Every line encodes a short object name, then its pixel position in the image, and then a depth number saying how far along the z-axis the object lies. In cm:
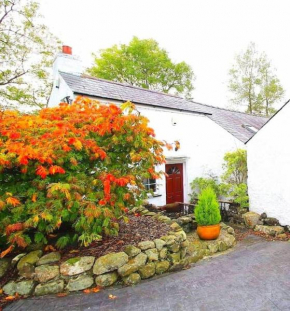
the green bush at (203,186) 979
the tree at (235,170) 917
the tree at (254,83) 2073
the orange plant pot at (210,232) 602
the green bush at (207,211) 603
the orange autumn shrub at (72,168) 369
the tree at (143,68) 2272
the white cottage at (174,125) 864
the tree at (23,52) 1149
